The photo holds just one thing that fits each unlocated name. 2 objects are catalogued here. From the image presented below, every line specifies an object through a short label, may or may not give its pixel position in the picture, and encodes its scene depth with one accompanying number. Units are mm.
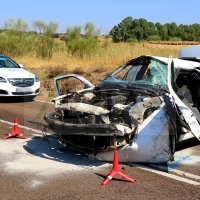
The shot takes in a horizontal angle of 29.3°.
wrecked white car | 5484
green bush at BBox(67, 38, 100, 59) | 24281
